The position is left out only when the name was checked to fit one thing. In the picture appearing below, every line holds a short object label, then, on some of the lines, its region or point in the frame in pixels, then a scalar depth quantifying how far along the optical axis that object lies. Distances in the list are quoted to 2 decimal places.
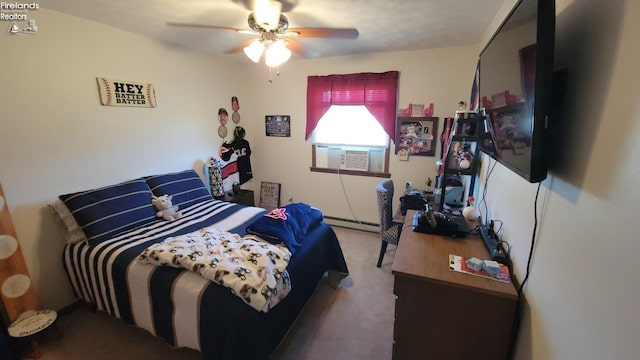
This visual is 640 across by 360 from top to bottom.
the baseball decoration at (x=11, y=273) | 1.71
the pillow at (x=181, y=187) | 2.59
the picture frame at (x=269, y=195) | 4.11
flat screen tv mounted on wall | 0.79
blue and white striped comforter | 1.51
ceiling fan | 1.75
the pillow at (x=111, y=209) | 1.97
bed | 1.42
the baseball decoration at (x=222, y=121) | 3.56
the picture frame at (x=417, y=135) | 3.12
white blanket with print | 1.44
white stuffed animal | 2.38
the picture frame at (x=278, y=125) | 3.84
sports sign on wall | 2.31
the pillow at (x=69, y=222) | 1.99
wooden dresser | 1.18
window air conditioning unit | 3.50
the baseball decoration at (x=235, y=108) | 3.72
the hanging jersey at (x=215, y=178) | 3.35
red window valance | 3.18
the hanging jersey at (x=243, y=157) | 3.86
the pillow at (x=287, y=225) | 1.89
